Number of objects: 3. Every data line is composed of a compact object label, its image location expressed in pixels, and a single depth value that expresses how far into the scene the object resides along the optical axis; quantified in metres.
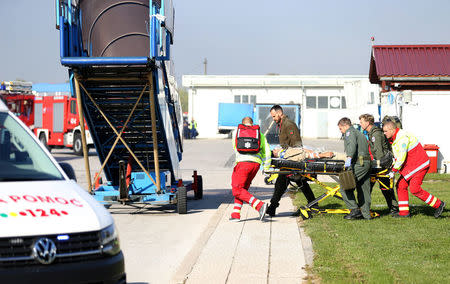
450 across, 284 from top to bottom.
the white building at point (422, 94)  23.22
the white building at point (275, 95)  71.19
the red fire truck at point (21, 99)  33.28
